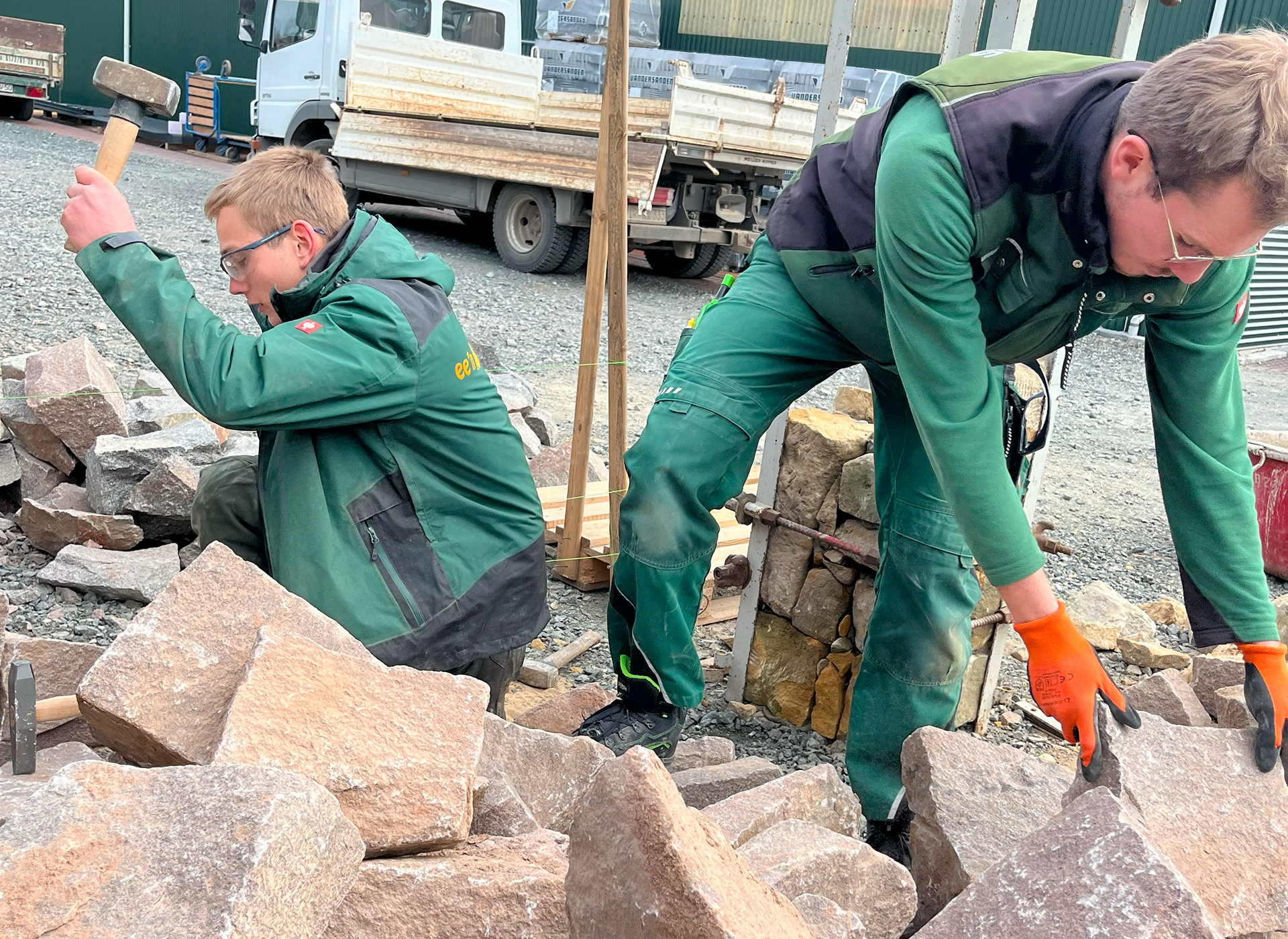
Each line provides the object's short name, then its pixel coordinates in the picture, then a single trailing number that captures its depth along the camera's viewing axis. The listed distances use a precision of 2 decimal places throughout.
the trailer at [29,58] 17.98
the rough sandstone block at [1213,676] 2.95
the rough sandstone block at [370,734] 1.71
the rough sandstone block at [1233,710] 2.45
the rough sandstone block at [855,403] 3.71
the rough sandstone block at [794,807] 2.06
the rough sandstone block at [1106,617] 4.28
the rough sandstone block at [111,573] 3.56
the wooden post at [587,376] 3.49
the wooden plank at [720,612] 4.25
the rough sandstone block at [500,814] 1.95
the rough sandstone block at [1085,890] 1.55
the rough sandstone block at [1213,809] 1.91
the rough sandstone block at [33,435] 4.26
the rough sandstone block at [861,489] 3.31
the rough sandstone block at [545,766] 2.13
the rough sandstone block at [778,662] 3.53
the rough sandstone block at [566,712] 2.94
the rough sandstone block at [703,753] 2.89
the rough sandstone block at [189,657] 1.83
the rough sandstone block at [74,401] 4.22
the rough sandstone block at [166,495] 3.85
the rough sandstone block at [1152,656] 4.07
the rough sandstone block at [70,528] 3.84
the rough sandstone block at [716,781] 2.57
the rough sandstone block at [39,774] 1.75
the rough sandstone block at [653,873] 1.40
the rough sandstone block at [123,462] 3.95
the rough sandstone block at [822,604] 3.44
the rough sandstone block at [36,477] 4.27
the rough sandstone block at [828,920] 1.65
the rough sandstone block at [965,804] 2.18
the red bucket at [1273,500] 5.08
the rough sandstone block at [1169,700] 2.74
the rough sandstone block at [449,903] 1.59
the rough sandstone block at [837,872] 1.81
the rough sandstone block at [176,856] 1.34
